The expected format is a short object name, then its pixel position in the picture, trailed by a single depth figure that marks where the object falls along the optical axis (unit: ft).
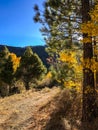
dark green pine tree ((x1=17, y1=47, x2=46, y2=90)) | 52.51
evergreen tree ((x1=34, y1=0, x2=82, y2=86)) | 17.19
